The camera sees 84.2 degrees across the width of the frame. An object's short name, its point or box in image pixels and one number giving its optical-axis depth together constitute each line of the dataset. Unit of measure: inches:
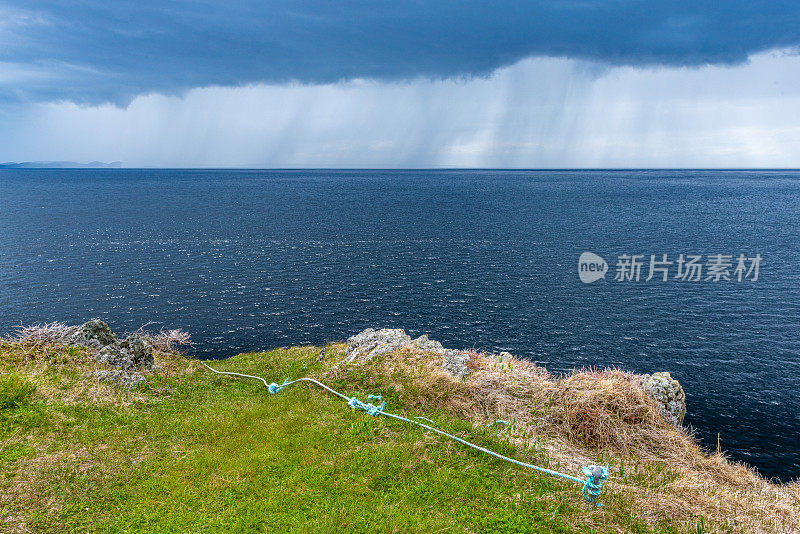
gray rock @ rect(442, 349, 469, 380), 770.8
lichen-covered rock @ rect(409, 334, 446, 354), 859.6
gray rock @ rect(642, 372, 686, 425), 984.9
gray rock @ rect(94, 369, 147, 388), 756.0
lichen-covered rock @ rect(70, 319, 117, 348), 859.4
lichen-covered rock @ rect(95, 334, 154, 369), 843.3
